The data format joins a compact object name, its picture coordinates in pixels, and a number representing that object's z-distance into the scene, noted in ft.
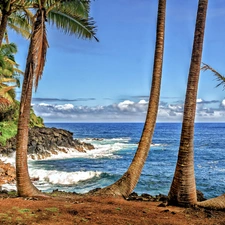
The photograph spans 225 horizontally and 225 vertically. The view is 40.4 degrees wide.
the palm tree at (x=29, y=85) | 25.40
